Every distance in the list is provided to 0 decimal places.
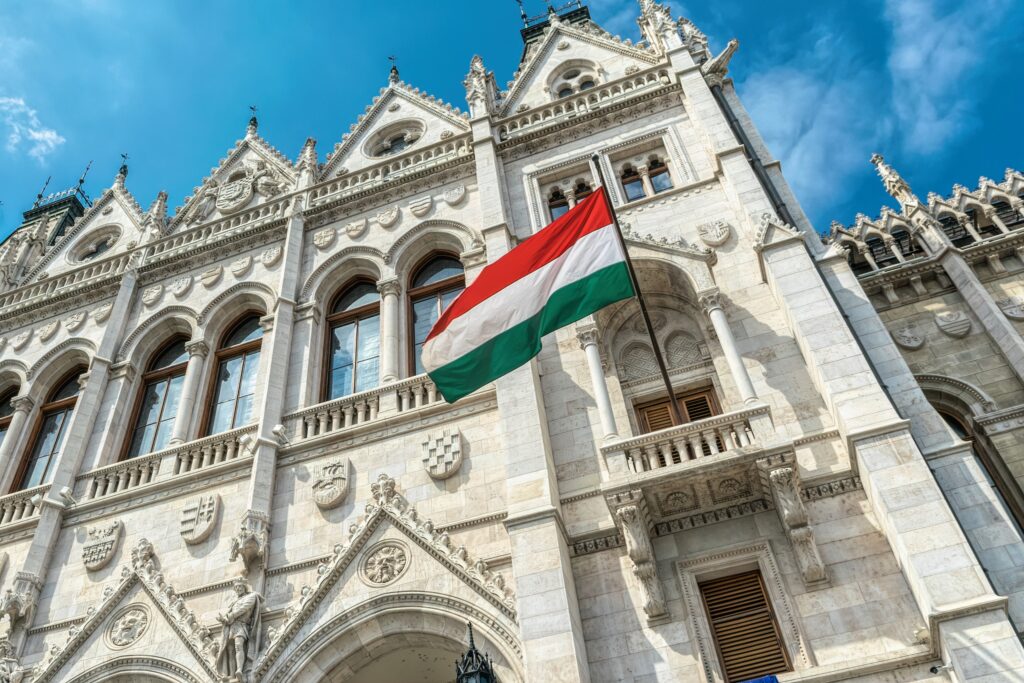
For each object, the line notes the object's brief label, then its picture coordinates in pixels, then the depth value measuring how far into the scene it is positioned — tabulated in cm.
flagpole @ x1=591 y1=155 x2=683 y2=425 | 1157
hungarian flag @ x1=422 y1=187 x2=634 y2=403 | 1197
